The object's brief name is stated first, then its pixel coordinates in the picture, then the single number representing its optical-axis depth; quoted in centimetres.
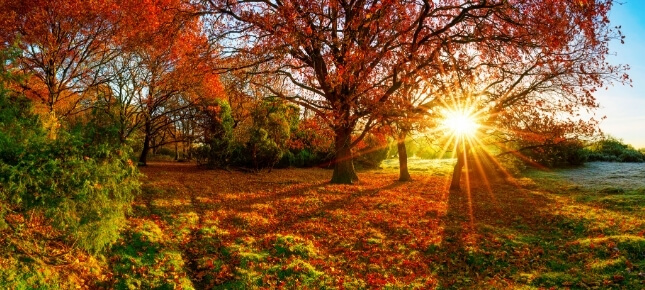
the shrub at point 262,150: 2547
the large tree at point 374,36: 1352
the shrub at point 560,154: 2912
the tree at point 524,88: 1588
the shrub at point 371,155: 3269
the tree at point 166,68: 1766
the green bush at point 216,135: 2506
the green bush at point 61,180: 590
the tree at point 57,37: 1803
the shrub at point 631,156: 3390
